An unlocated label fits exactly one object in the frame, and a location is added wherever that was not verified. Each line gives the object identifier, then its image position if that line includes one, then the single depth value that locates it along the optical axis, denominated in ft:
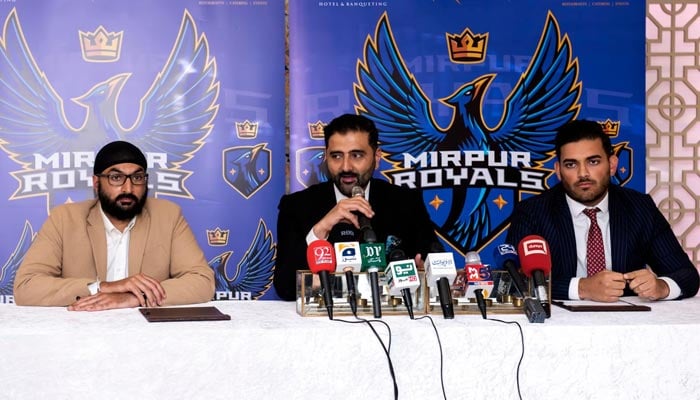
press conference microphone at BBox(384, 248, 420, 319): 7.99
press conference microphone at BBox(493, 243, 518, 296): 8.60
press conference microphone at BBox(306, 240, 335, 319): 8.05
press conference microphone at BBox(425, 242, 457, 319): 8.05
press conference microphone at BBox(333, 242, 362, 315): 8.15
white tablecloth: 7.20
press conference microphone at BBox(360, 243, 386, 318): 8.07
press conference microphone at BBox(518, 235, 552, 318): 8.26
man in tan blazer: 11.27
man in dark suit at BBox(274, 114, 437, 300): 12.13
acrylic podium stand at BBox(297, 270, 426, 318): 8.32
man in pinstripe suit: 11.60
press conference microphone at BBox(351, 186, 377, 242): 8.54
